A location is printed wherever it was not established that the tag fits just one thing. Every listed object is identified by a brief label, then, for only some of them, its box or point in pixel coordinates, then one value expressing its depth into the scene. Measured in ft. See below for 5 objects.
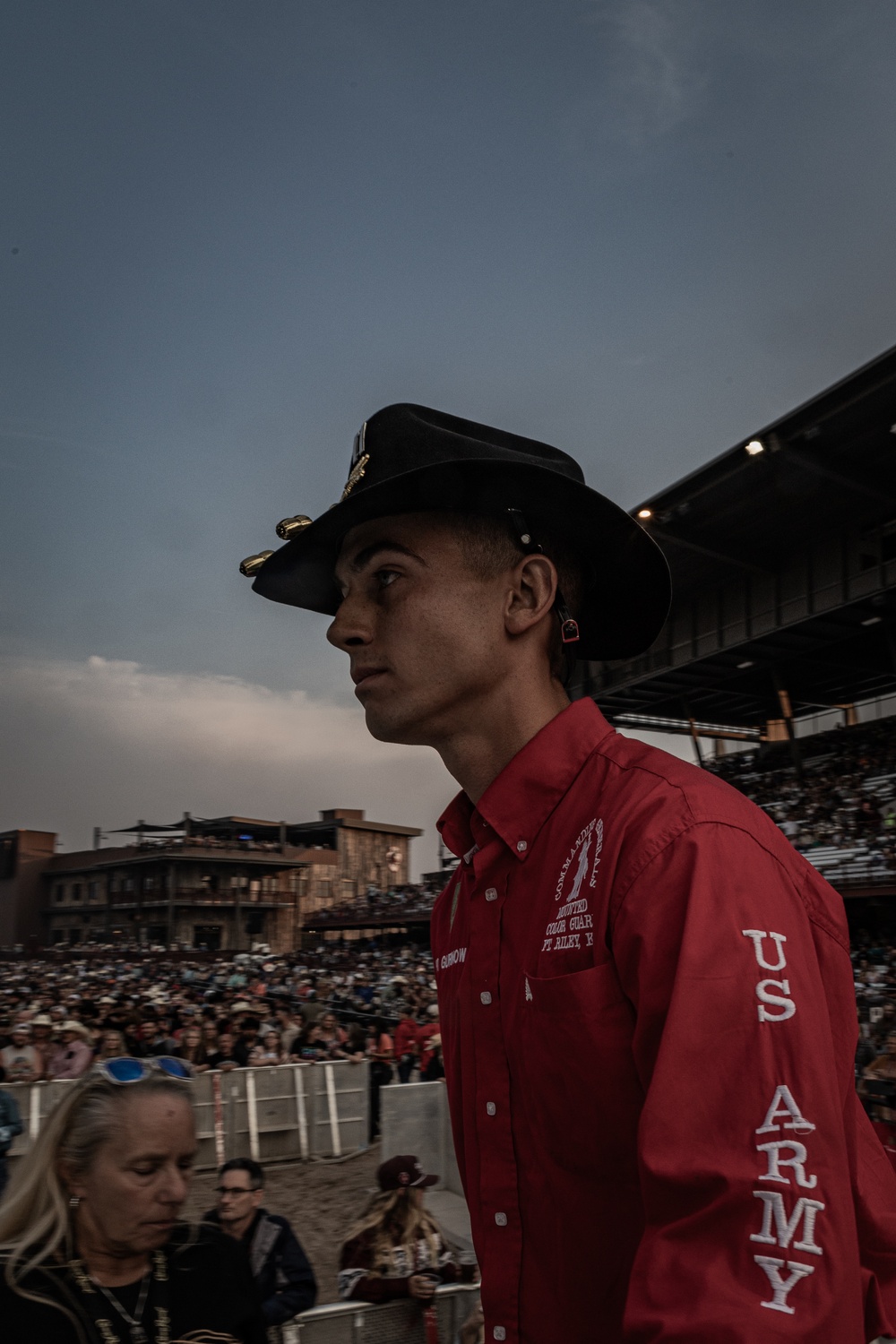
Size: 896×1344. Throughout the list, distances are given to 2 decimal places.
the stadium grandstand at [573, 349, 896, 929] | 70.38
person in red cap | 16.38
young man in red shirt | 2.85
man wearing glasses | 16.26
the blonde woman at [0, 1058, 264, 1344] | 7.17
